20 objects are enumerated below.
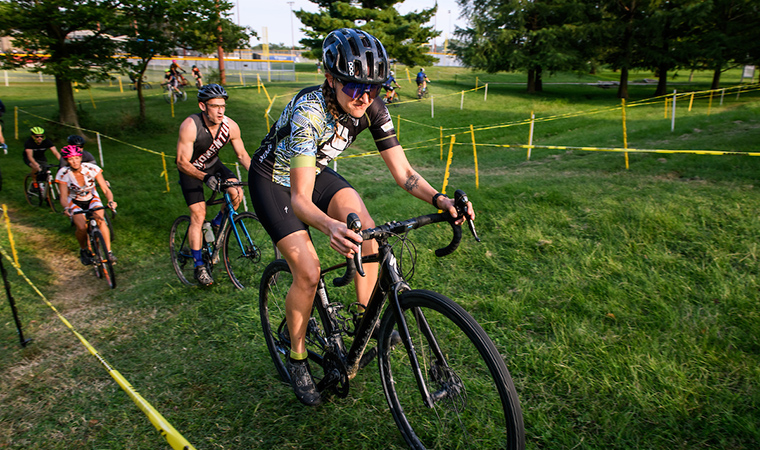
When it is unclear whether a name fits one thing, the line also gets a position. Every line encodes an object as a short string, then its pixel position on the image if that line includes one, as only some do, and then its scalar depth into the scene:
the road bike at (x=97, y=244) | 6.59
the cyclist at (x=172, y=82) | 26.74
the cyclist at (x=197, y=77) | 31.35
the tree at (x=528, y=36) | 29.75
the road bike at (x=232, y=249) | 5.78
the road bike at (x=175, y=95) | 26.77
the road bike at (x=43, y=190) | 10.43
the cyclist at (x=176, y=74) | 27.30
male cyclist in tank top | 5.70
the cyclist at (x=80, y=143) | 6.88
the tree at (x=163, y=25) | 15.72
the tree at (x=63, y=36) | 13.48
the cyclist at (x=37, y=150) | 10.56
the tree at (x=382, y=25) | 32.25
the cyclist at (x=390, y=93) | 27.23
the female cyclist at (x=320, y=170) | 2.71
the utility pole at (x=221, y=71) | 33.69
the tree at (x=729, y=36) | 25.33
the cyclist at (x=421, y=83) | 30.67
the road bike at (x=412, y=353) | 2.29
